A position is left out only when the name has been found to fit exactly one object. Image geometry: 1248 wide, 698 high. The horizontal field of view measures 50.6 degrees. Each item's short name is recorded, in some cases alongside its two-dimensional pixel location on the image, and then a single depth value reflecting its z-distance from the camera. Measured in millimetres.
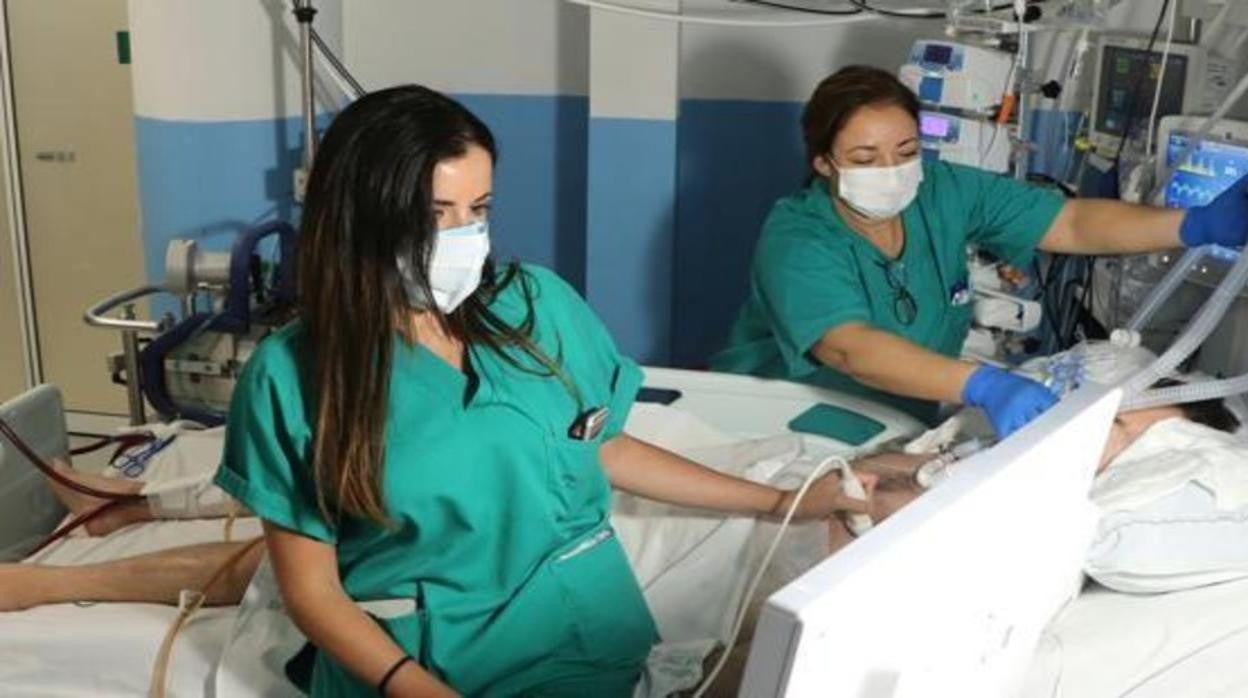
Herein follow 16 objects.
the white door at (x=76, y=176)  3762
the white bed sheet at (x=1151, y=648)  1436
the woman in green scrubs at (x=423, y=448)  1338
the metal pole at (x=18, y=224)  3781
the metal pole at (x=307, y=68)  3016
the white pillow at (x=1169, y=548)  1513
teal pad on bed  2168
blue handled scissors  2236
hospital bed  1457
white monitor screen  632
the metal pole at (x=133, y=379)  2387
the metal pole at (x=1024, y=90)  2557
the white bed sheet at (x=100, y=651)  1690
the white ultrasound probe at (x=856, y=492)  1534
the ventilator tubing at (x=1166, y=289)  1951
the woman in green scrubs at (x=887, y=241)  1986
